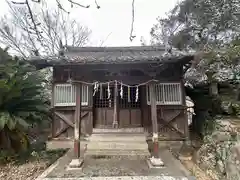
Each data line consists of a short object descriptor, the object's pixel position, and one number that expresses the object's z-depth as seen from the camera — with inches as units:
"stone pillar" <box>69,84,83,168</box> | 195.7
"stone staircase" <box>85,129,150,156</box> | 234.4
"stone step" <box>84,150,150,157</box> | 231.3
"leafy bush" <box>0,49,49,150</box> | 204.6
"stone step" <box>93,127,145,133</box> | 268.4
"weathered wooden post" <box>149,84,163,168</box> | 188.2
